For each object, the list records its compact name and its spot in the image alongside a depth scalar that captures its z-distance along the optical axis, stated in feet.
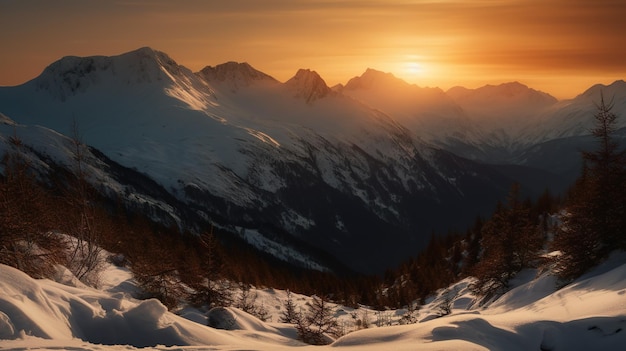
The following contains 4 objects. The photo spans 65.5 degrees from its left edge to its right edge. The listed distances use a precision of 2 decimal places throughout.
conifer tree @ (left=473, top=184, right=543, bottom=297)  105.60
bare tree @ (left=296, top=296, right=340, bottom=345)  59.47
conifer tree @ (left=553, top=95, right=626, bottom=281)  78.18
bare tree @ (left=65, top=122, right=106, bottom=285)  87.71
